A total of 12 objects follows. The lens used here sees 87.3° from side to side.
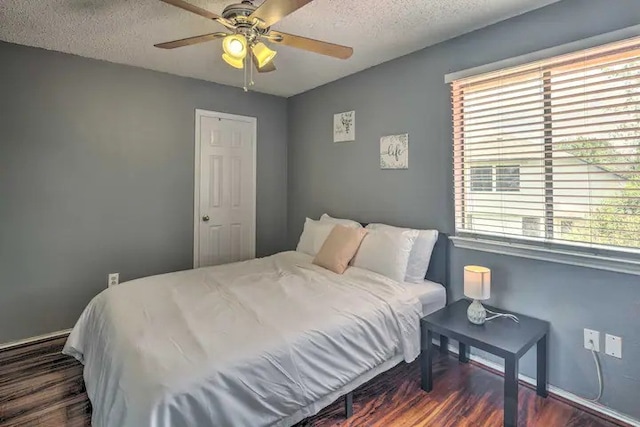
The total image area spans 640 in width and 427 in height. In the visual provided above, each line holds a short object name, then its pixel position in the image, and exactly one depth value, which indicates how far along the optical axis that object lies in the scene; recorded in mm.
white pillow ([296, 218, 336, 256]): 3176
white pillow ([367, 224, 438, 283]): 2555
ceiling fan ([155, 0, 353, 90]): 1583
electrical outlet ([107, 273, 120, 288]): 3147
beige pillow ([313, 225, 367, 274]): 2717
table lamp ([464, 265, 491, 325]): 2090
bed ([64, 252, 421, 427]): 1321
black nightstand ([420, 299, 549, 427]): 1729
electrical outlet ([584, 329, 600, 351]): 1920
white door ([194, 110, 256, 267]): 3619
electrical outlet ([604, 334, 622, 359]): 1850
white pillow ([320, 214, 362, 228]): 3143
